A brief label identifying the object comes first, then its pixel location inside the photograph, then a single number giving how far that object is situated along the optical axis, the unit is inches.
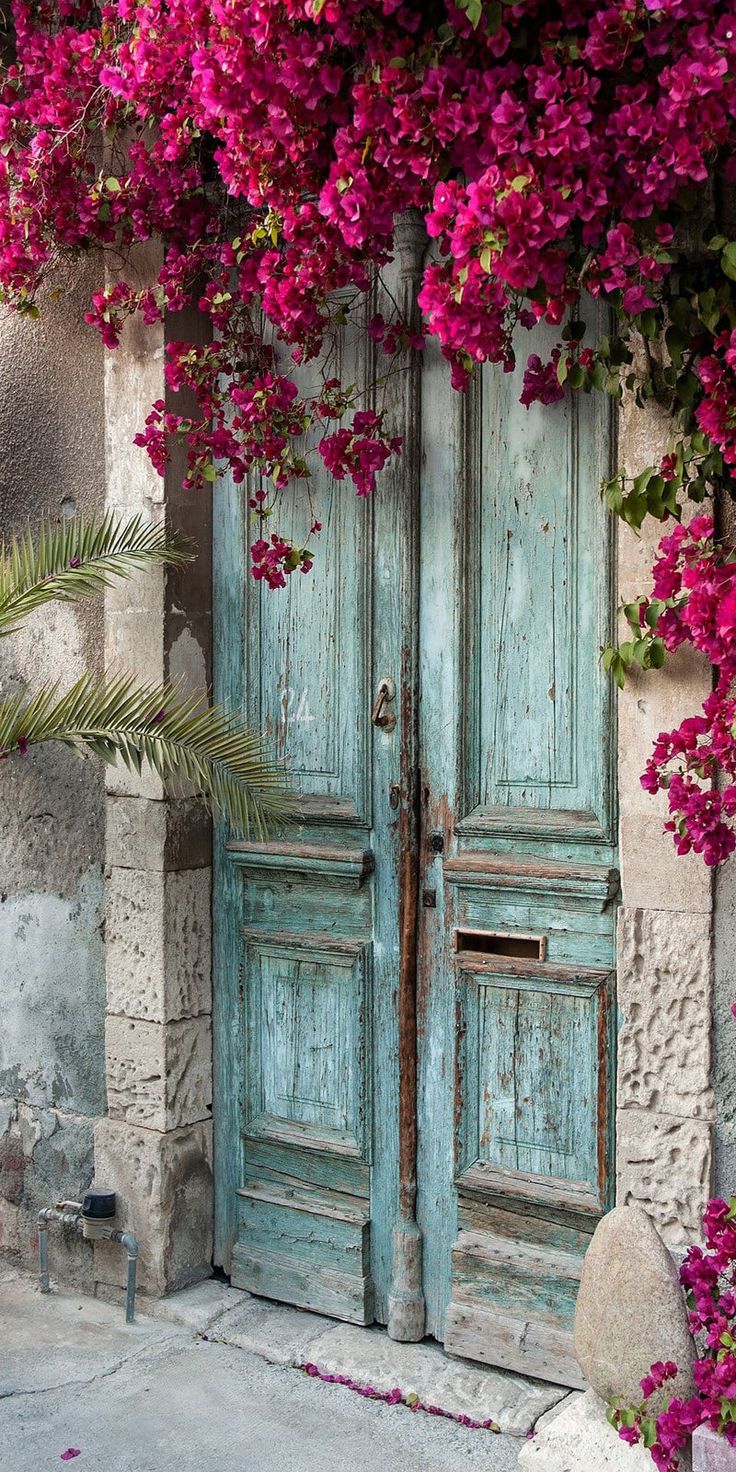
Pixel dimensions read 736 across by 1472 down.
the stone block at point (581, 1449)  94.0
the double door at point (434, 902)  122.9
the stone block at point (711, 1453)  87.1
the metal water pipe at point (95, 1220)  141.0
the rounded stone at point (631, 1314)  95.1
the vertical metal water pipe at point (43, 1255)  149.0
